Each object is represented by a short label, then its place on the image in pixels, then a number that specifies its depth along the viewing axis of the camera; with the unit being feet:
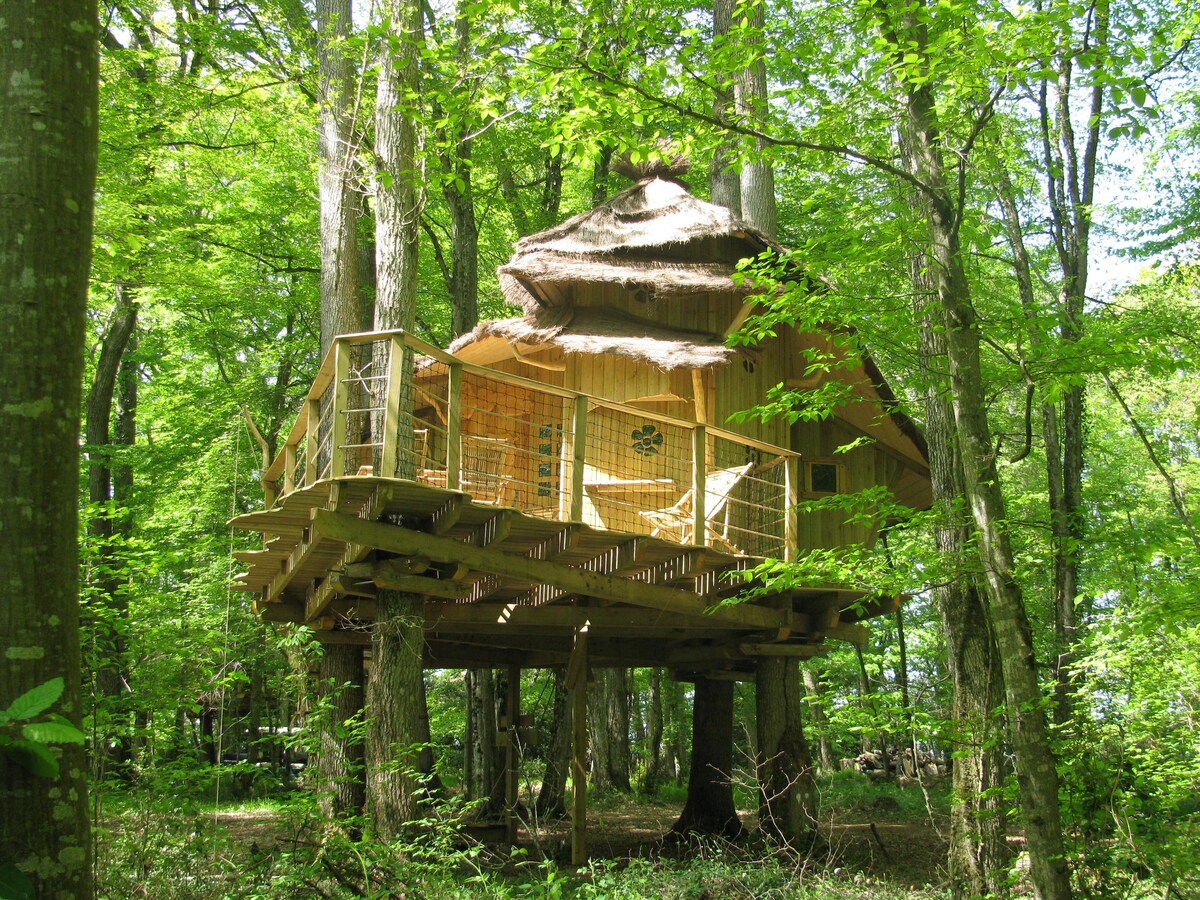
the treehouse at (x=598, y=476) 25.66
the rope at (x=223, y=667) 22.61
